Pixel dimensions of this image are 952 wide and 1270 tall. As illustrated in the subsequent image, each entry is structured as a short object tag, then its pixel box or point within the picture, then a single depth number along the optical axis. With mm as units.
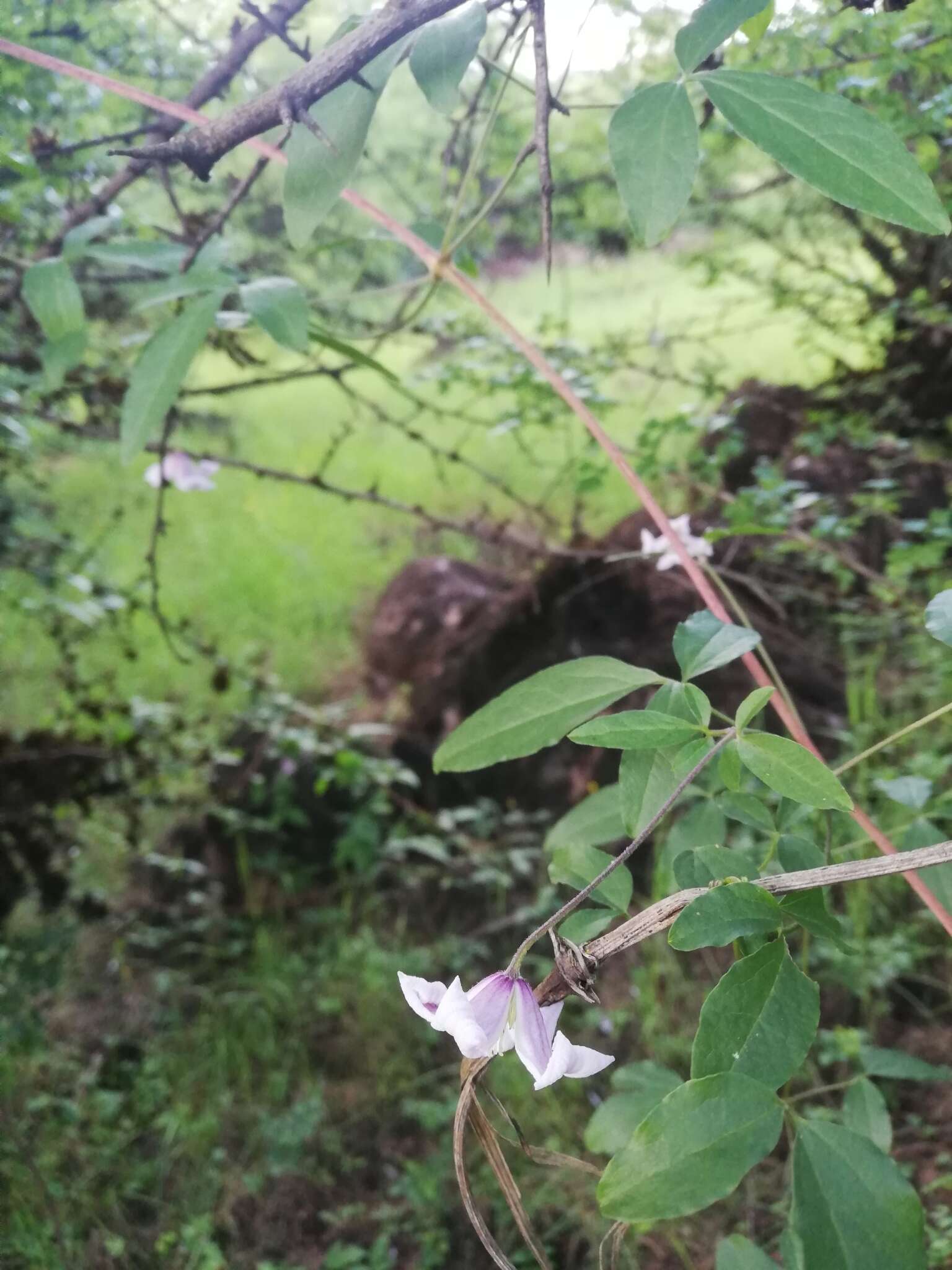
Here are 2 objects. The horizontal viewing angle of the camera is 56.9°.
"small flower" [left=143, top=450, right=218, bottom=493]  960
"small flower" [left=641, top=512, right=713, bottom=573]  747
